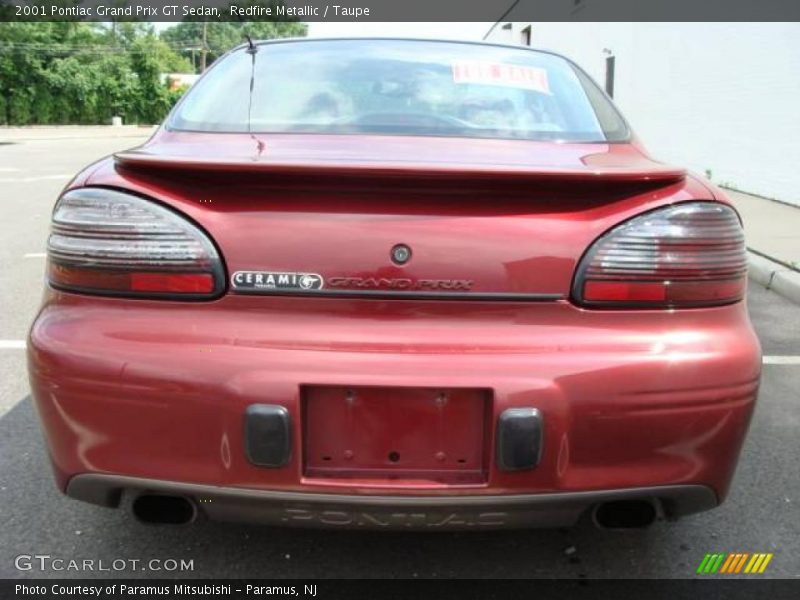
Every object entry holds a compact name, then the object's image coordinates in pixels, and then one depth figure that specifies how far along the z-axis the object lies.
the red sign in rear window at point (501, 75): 2.66
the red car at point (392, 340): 1.74
